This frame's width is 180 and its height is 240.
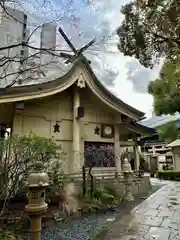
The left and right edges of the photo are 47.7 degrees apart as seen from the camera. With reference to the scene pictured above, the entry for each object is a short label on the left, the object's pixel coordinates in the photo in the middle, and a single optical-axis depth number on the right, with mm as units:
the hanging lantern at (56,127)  8125
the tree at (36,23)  4262
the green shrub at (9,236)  3626
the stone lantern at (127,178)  7702
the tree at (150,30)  7890
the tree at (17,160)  4219
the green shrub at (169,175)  16797
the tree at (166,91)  12616
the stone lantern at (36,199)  3037
